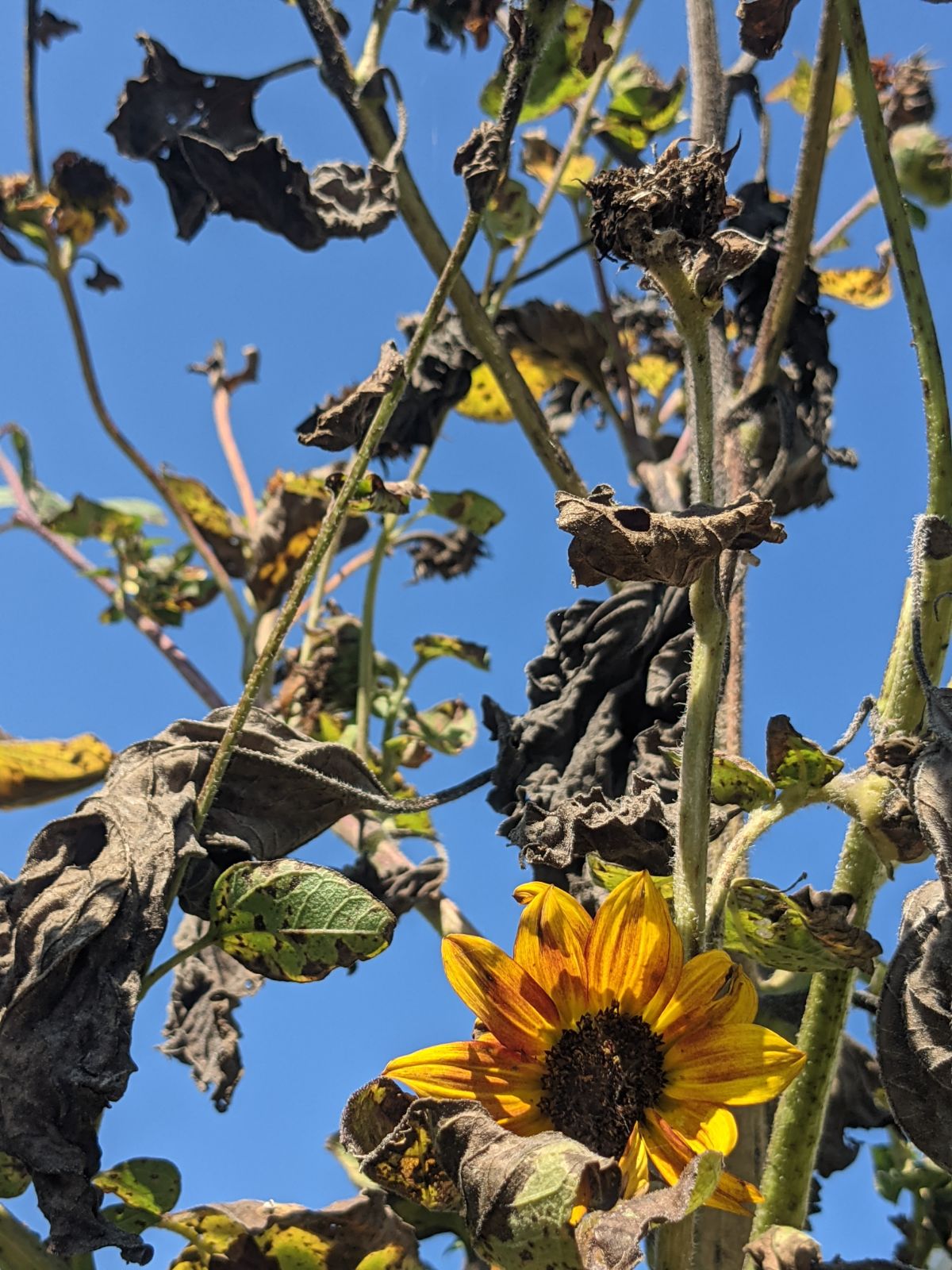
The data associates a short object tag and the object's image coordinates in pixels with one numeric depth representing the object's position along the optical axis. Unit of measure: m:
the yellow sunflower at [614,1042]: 0.31
